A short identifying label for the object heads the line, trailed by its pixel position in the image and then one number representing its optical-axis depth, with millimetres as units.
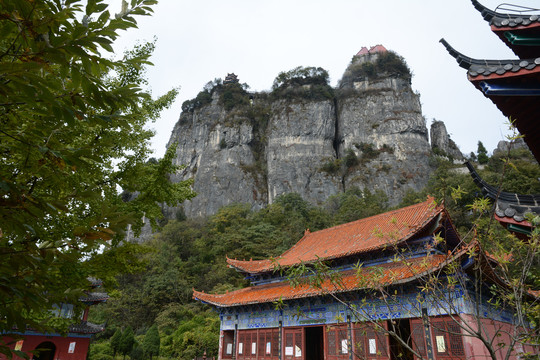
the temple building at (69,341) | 17516
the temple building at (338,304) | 10250
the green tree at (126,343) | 23766
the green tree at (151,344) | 23812
